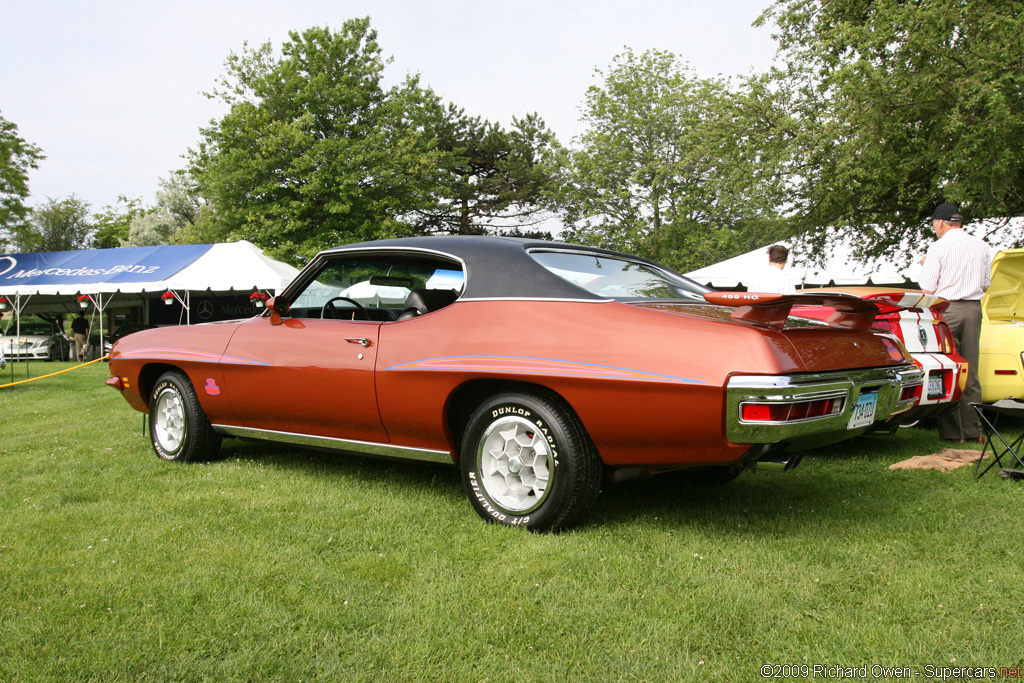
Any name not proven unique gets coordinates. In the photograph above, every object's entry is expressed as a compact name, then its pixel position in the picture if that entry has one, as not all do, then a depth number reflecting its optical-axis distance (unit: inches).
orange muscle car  118.6
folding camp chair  164.7
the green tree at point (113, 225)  2307.2
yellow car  232.4
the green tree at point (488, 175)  1300.4
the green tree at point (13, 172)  1139.9
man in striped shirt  235.3
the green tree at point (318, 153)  1078.4
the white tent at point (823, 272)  613.3
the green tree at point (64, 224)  1870.4
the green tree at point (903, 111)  455.8
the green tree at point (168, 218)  1902.1
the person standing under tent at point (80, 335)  822.3
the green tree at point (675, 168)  646.5
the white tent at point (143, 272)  705.0
